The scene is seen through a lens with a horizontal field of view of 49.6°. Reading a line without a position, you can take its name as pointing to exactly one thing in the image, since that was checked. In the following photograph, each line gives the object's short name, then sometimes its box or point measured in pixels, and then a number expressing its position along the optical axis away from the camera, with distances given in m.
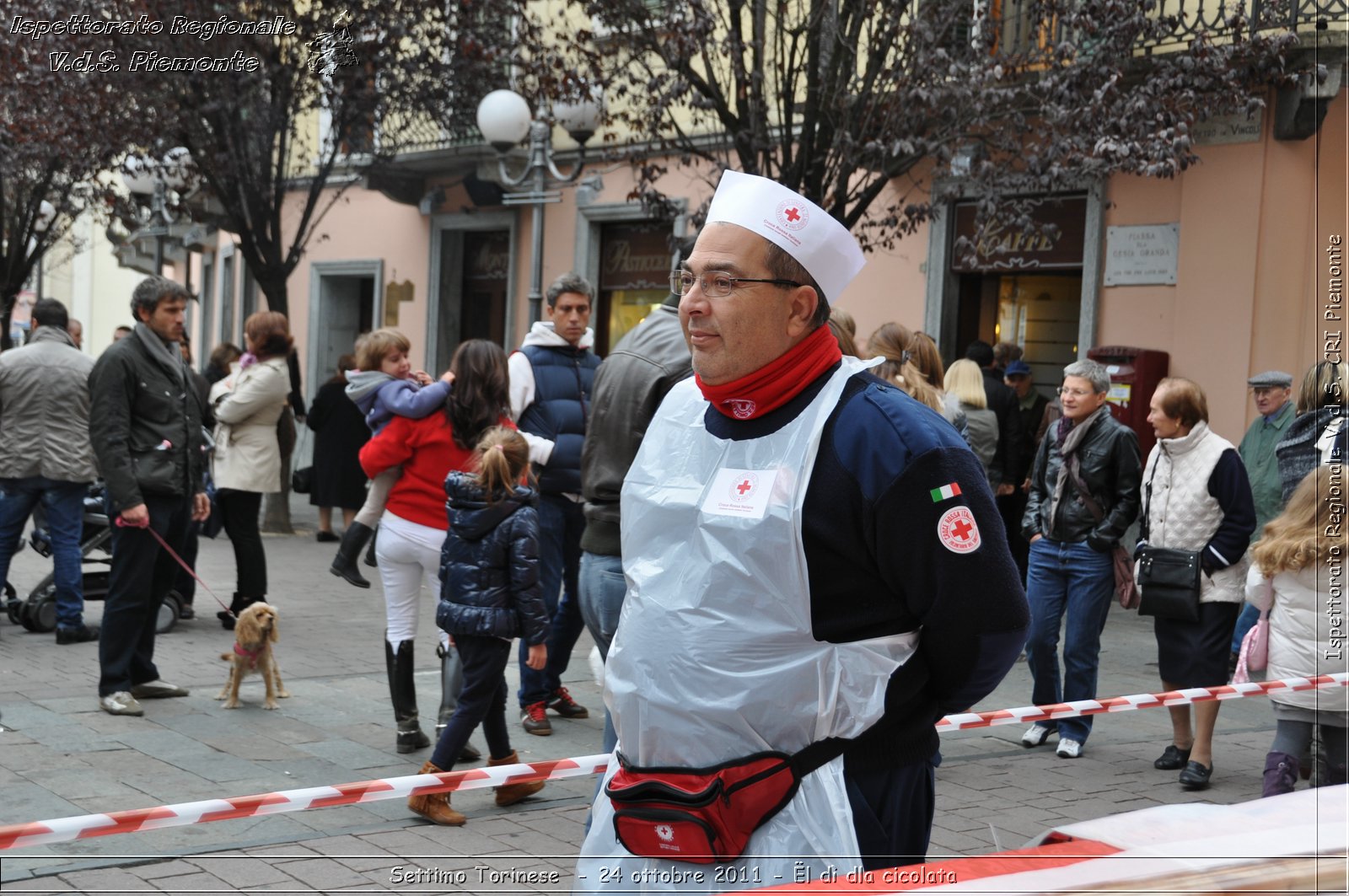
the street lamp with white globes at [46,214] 26.86
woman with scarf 7.13
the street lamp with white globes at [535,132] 12.49
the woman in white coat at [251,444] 9.58
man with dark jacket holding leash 7.04
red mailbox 12.15
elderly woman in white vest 6.71
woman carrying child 6.32
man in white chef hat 2.46
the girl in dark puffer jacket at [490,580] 5.66
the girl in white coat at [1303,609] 5.61
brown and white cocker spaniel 7.10
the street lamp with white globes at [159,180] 16.77
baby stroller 9.16
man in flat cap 9.07
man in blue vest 7.02
